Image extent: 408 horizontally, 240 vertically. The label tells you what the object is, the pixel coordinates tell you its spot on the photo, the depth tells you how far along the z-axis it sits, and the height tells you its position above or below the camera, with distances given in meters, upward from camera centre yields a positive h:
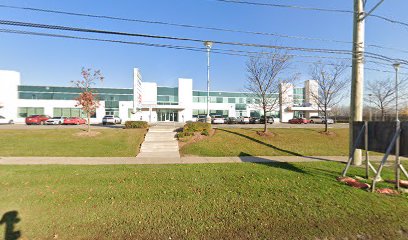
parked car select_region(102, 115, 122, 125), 35.63 -0.83
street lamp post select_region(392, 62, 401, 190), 6.27 -1.10
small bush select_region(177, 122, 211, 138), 15.85 -0.99
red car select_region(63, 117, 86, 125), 36.56 -1.08
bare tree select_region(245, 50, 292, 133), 17.67 +2.11
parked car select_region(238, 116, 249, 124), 40.99 -0.70
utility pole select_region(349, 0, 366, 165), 9.40 +2.09
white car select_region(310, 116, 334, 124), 46.49 -0.44
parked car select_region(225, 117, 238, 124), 40.75 -0.72
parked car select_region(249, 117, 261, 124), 41.09 -0.68
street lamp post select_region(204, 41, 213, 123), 22.60 +4.80
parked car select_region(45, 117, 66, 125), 35.47 -1.07
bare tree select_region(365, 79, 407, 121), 27.08 +2.08
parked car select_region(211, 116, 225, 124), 39.42 -0.89
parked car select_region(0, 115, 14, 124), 37.21 -1.20
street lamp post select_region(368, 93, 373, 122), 29.74 +2.43
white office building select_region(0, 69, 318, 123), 43.41 +2.77
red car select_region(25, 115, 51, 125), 34.59 -0.91
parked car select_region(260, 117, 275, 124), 41.63 -0.67
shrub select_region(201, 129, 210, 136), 16.02 -1.23
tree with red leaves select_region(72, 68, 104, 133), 17.14 +1.26
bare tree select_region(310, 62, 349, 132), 20.09 +2.28
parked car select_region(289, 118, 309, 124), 44.34 -0.84
